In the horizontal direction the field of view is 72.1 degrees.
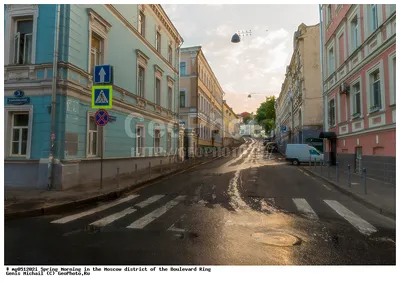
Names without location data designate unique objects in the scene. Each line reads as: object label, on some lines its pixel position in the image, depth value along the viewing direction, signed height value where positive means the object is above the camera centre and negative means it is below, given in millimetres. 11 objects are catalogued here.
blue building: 10438 +2371
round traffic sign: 10039 +1225
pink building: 11484 +3611
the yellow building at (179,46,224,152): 34031 +7437
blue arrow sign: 10234 +2862
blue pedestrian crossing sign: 9859 +1960
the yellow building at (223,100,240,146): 59278 +6501
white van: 24406 -79
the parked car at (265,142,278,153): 50762 +1036
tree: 68812 +10044
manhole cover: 4725 -1551
